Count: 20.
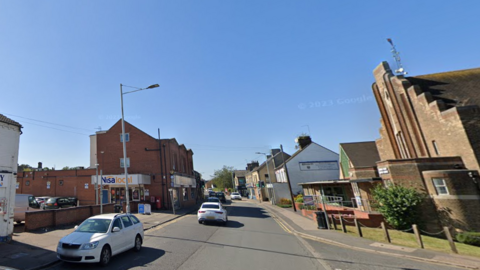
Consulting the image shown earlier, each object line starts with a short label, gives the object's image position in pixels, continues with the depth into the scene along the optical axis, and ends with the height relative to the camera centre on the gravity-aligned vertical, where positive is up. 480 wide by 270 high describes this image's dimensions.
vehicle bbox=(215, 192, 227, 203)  43.56 -1.28
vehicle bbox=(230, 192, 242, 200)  58.45 -2.49
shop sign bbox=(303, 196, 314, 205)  25.05 -2.78
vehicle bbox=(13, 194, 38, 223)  14.97 +0.96
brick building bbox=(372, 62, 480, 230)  15.29 +1.33
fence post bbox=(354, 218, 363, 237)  14.04 -3.84
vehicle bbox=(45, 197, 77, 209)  24.31 +1.33
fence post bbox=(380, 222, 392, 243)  12.69 -3.98
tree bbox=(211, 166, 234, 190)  93.69 +4.57
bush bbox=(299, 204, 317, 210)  24.44 -3.44
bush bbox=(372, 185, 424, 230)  15.70 -3.09
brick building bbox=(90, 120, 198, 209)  28.75 +4.76
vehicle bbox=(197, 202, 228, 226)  16.98 -1.73
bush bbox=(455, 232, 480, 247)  13.48 -5.18
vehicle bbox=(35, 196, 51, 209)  25.88 +2.02
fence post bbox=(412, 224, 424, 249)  11.64 -4.00
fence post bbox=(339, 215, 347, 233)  15.20 -3.84
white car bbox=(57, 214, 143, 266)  6.99 -1.03
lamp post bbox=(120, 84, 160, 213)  15.49 +7.83
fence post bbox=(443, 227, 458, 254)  10.71 -4.22
